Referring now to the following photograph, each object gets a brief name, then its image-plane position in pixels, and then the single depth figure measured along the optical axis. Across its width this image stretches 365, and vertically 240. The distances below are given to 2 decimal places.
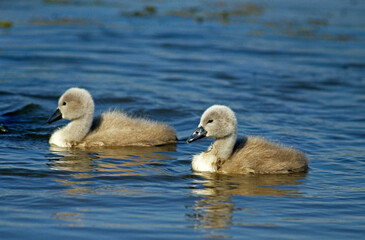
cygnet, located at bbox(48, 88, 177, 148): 20.78
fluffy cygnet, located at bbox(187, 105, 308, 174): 18.23
